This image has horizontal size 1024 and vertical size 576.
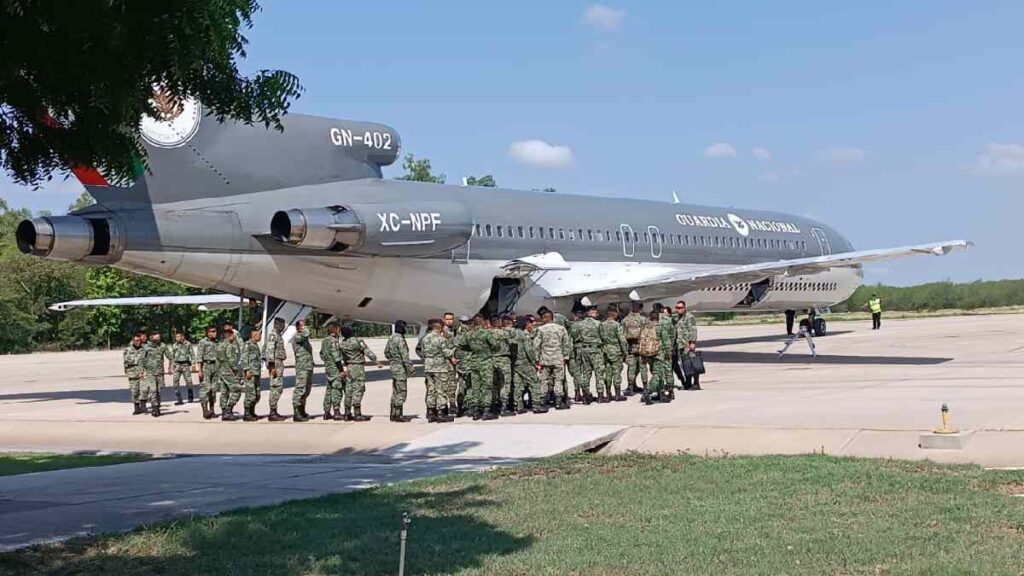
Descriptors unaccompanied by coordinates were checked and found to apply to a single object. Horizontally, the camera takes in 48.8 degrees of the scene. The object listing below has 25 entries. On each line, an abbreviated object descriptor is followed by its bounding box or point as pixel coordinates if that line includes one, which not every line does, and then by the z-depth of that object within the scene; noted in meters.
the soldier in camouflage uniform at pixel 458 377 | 17.52
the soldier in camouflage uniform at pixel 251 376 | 18.45
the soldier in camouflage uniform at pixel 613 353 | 18.94
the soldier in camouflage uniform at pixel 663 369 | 18.45
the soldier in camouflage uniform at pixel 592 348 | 18.88
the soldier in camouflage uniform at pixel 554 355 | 18.48
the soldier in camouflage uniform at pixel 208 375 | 19.06
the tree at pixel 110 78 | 6.78
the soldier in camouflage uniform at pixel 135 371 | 20.17
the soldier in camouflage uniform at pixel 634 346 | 19.05
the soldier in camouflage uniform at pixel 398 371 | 17.19
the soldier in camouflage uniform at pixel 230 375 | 18.72
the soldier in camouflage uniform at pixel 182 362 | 22.27
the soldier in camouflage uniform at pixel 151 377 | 19.97
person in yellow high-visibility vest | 47.47
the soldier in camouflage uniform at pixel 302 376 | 18.09
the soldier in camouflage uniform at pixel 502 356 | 17.94
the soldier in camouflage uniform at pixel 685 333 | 19.92
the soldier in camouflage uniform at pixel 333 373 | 17.80
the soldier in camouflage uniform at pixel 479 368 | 17.62
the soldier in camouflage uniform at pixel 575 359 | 19.14
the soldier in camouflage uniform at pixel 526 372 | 18.02
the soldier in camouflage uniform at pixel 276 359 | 18.48
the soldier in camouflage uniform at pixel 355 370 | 17.61
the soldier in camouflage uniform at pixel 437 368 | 17.27
